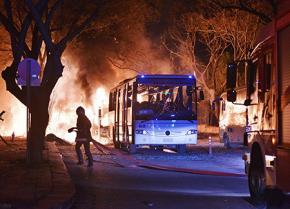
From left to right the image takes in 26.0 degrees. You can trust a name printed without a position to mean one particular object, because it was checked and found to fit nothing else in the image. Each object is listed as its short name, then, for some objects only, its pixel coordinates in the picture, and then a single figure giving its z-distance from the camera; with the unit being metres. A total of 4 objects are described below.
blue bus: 25.36
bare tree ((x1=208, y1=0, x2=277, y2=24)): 33.72
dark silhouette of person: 19.92
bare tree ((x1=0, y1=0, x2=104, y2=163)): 18.44
